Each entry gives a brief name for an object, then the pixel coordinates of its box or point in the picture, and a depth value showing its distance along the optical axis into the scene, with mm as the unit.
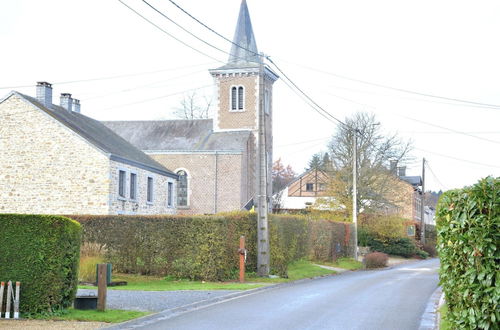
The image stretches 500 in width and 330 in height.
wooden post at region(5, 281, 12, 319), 12500
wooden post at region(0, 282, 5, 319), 12469
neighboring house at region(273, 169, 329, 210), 78750
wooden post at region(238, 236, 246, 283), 23016
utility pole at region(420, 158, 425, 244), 58812
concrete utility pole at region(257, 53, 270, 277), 24297
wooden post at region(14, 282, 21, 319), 12531
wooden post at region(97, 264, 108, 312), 13828
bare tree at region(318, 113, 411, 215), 50375
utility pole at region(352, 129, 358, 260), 38219
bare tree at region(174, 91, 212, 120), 72125
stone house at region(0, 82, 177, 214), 34250
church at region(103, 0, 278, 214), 54750
